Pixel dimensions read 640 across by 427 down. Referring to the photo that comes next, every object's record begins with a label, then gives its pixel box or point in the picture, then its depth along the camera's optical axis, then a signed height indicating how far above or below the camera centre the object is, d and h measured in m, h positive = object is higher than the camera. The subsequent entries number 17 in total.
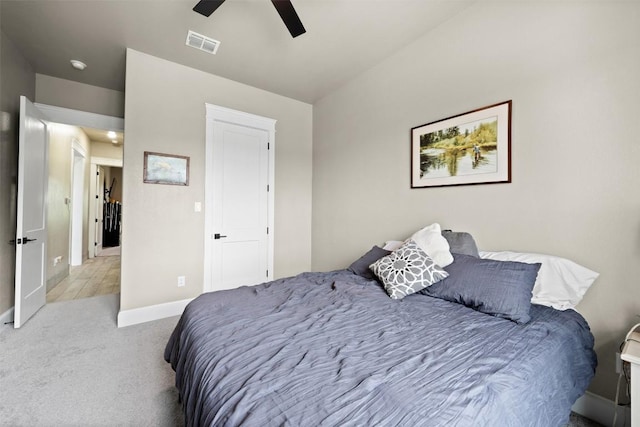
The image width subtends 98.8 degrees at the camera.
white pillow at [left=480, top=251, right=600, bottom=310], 1.61 -0.39
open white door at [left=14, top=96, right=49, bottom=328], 2.61 -0.06
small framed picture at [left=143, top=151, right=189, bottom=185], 2.94 +0.47
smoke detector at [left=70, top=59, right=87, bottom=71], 2.99 +1.61
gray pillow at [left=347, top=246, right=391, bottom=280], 2.33 -0.43
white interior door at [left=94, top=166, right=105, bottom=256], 6.88 +0.08
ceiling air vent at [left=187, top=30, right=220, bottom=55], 2.61 +1.67
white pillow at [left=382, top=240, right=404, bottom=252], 2.56 -0.29
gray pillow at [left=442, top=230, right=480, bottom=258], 2.02 -0.21
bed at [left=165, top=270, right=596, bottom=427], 0.79 -0.55
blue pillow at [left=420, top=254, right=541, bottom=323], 1.48 -0.42
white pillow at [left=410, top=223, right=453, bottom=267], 1.99 -0.22
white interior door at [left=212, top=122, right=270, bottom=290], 3.39 +0.08
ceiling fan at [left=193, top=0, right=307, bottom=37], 1.70 +1.29
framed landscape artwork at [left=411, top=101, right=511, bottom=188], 2.02 +0.55
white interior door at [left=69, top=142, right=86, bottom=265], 5.47 +0.00
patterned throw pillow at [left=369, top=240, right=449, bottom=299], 1.83 -0.40
